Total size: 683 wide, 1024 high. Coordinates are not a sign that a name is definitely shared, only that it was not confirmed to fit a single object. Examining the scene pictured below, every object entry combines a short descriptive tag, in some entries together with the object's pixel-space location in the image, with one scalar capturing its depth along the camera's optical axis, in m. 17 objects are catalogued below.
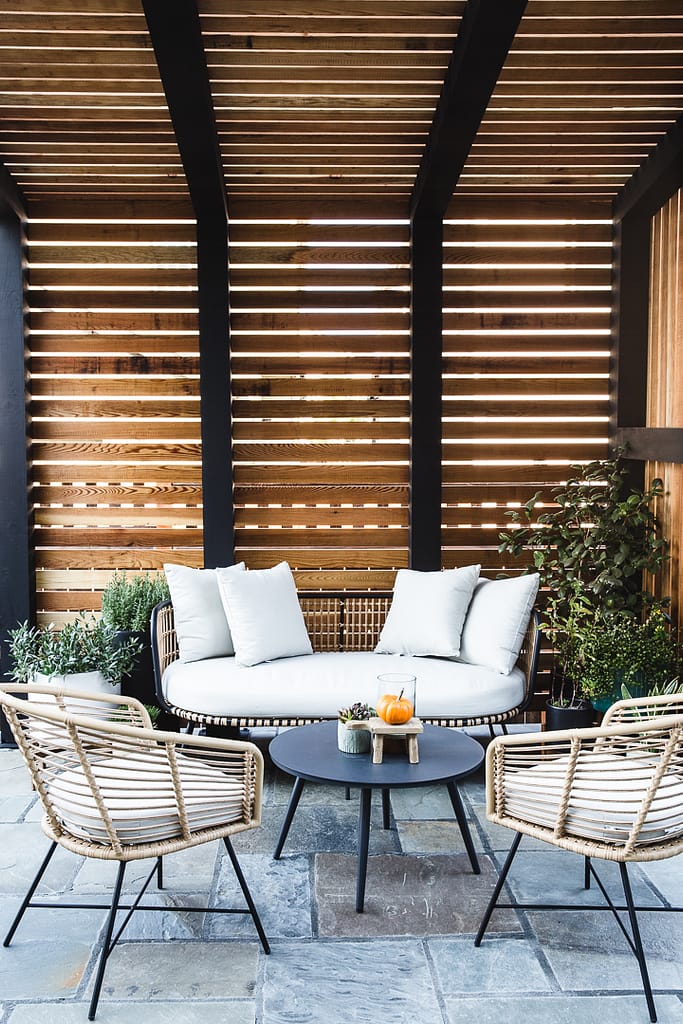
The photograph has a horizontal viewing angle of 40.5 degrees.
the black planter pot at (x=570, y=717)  4.61
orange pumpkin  3.28
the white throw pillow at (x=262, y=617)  4.40
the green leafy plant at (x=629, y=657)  4.46
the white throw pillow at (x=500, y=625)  4.33
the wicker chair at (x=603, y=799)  2.56
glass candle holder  3.42
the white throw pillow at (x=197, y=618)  4.50
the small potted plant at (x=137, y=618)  4.83
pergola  4.90
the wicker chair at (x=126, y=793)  2.57
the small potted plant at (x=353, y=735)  3.33
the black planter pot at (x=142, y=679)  4.86
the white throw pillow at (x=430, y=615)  4.48
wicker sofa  4.09
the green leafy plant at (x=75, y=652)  4.51
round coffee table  3.07
